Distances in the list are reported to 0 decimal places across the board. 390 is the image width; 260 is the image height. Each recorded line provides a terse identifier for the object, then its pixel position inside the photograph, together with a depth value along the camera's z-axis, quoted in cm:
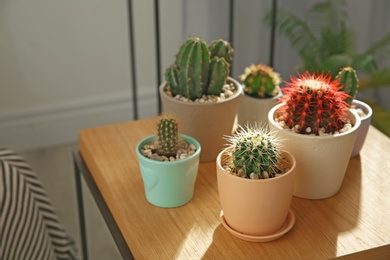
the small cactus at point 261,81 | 114
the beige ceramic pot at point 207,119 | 107
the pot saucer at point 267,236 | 94
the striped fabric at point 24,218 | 123
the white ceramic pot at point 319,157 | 97
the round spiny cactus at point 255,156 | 91
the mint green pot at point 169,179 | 99
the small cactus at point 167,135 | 99
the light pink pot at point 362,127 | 108
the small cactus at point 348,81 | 105
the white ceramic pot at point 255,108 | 114
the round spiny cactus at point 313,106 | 96
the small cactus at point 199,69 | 105
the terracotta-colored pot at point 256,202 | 92
